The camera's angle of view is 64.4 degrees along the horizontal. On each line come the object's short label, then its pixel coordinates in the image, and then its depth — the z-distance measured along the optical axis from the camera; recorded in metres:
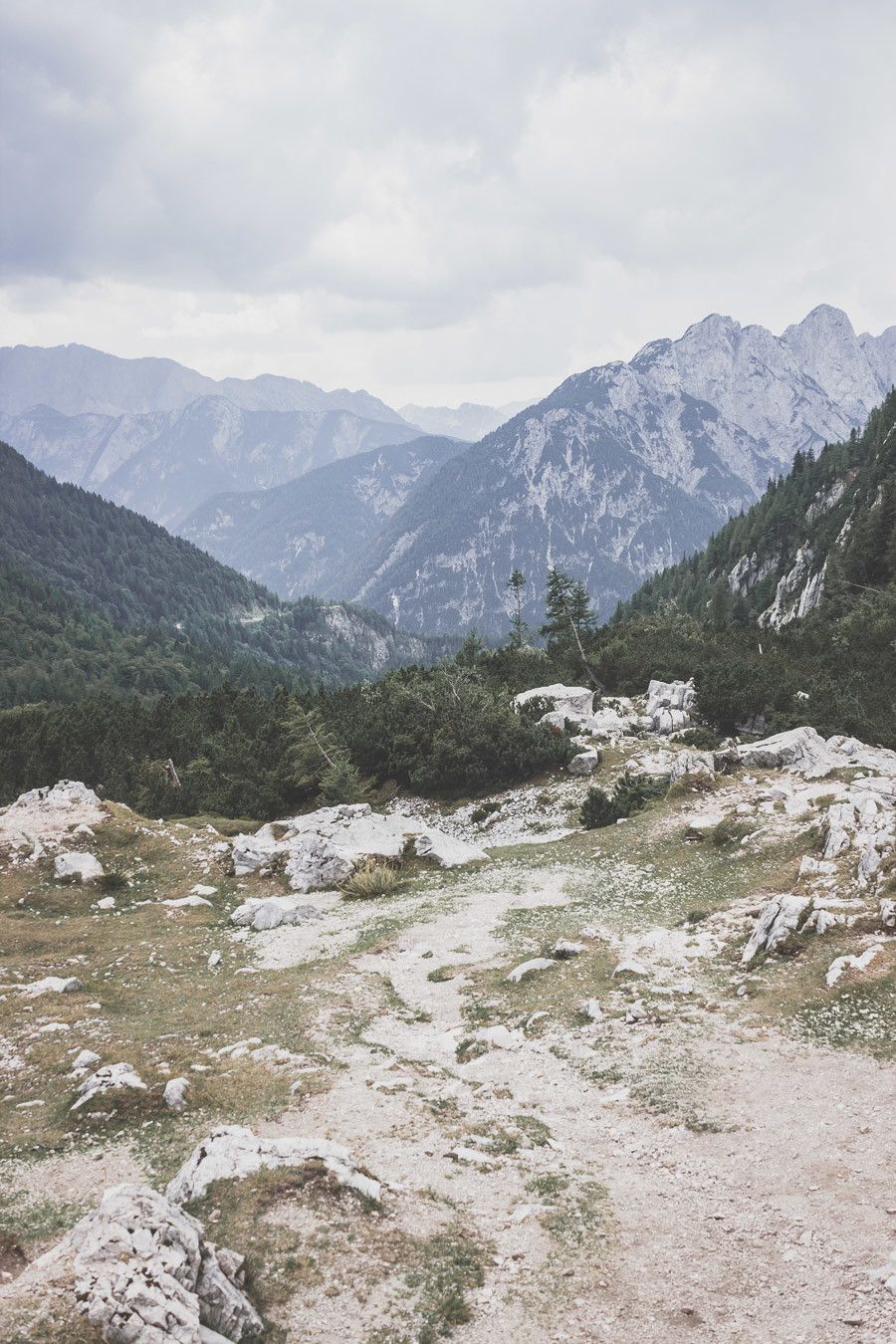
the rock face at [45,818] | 28.75
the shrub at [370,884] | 26.16
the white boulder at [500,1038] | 14.12
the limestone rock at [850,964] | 14.05
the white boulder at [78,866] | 27.25
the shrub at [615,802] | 30.78
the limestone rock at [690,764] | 32.03
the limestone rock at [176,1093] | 11.53
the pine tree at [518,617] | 100.40
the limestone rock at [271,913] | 23.69
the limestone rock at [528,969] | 17.17
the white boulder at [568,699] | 46.66
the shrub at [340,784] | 38.25
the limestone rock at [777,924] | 16.27
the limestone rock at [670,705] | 42.97
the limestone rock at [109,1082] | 11.64
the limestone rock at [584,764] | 37.81
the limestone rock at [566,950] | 18.11
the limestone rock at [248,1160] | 8.84
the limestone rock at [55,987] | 17.31
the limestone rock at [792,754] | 32.50
